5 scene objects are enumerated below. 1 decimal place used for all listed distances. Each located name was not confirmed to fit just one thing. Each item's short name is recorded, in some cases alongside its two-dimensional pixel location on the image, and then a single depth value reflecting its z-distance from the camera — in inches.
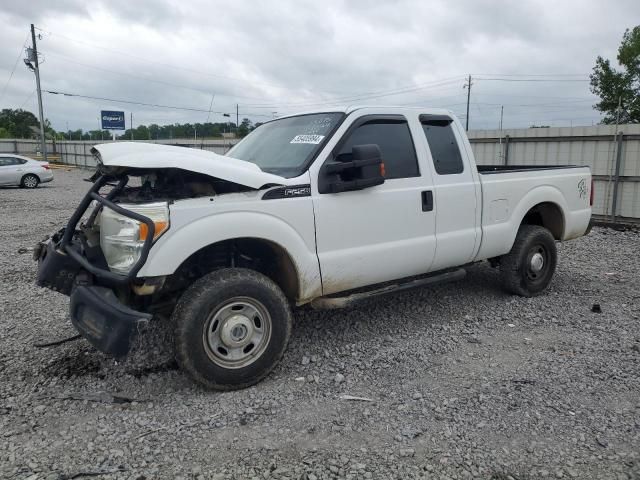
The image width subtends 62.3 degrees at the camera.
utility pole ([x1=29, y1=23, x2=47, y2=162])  1422.2
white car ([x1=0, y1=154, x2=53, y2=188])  846.5
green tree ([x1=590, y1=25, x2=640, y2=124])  1509.6
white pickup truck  134.8
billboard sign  1405.0
